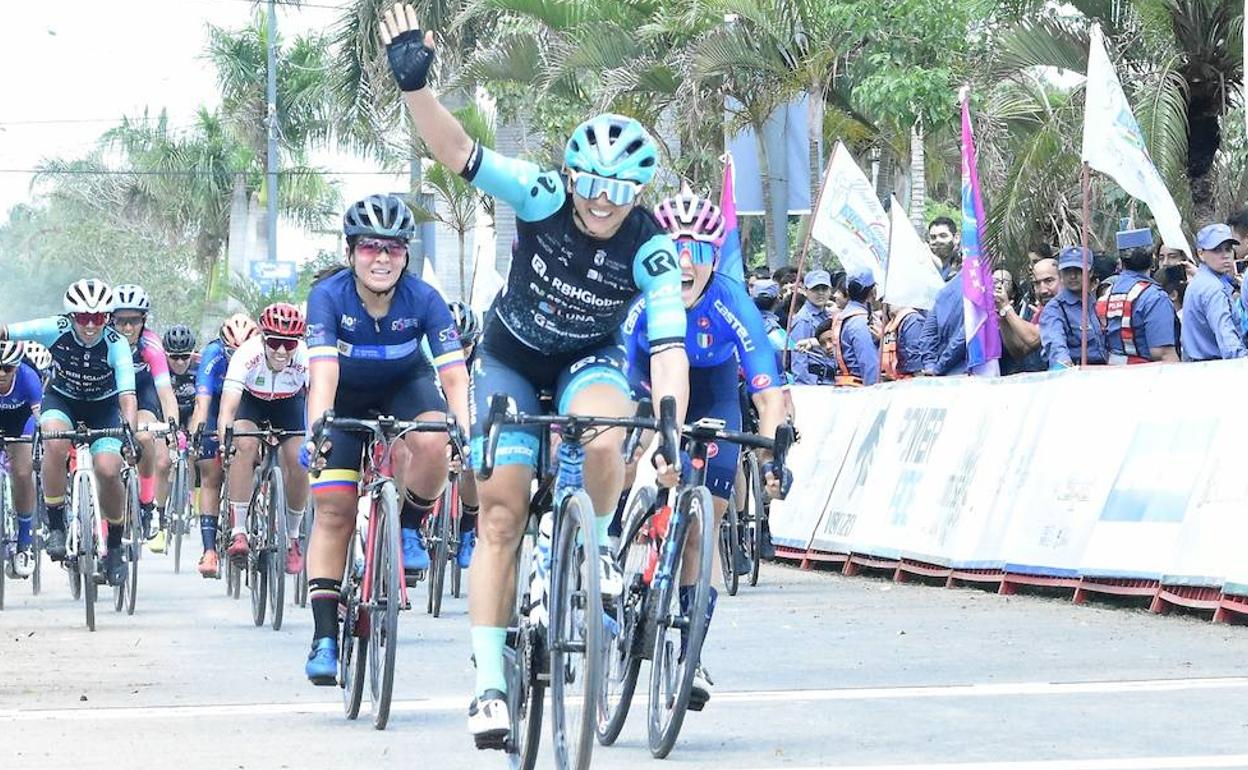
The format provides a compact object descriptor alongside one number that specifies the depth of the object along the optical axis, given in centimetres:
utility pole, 5950
